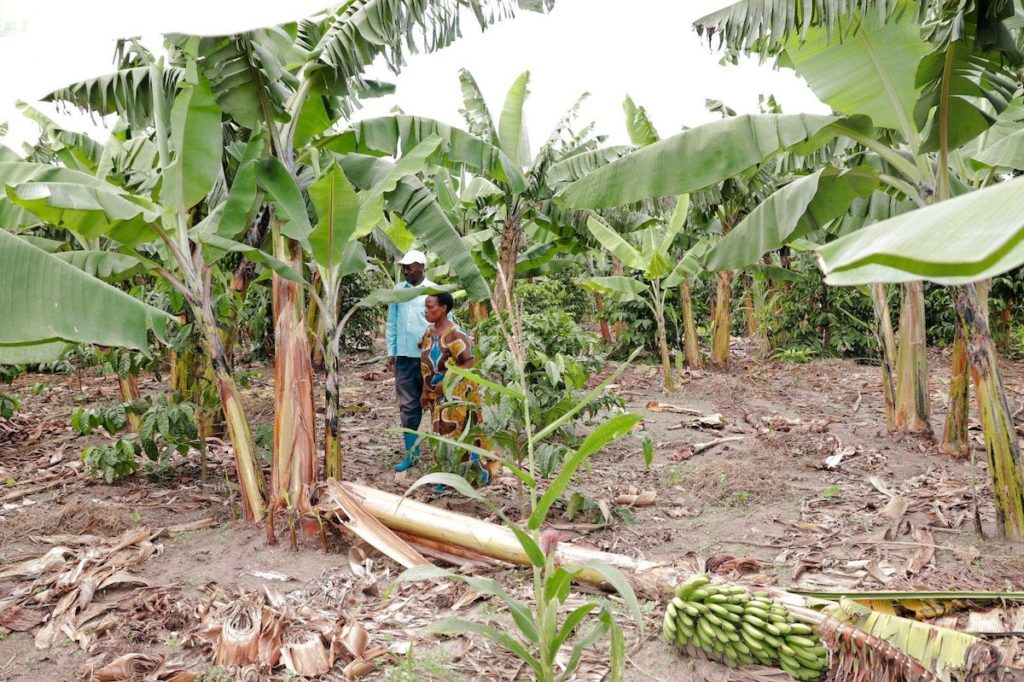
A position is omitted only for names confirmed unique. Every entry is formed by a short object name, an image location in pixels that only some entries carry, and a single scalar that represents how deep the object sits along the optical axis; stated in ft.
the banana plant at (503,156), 18.01
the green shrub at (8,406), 22.62
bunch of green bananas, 9.08
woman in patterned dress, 17.43
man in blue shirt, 19.93
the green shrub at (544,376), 14.69
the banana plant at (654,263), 29.73
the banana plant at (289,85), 14.57
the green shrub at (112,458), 17.63
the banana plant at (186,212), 13.06
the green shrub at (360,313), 39.78
